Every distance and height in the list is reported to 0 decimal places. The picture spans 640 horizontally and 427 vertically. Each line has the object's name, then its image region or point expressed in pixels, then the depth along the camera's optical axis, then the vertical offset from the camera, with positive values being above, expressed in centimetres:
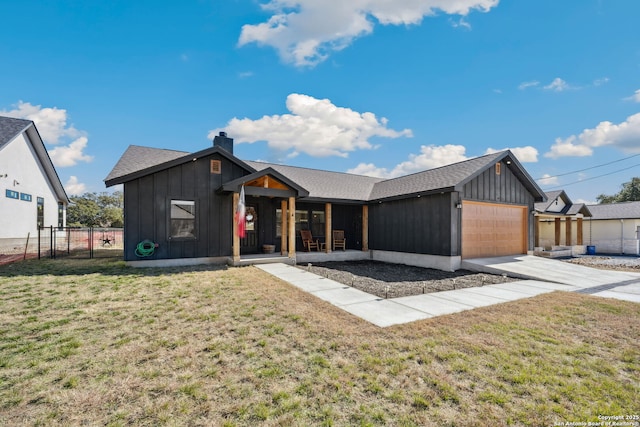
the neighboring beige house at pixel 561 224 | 1565 -54
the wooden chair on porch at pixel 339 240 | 1358 -111
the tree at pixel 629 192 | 3606 +324
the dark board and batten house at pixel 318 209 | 901 +36
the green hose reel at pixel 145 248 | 857 -93
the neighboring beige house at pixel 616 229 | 1733 -88
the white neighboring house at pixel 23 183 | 1198 +193
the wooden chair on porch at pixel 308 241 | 1280 -110
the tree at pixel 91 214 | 3488 +69
